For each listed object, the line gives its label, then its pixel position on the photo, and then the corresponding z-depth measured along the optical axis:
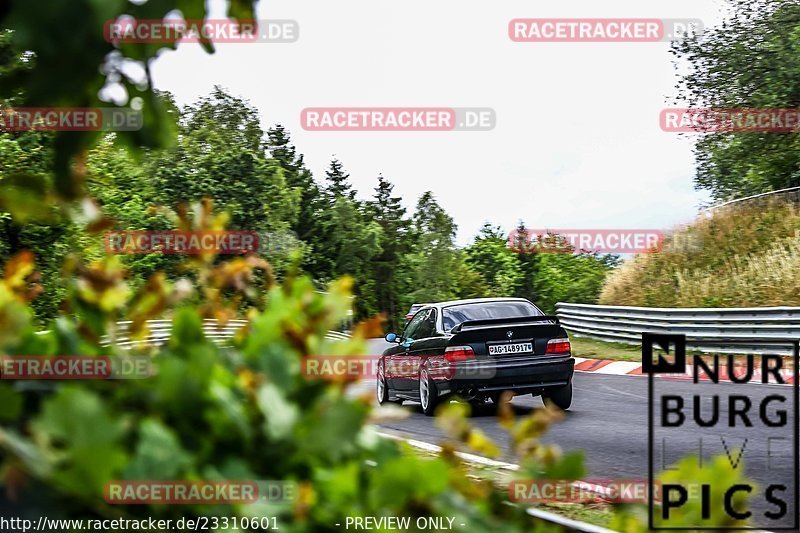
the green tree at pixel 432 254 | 74.62
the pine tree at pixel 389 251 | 85.44
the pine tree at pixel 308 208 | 78.12
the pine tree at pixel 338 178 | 90.94
